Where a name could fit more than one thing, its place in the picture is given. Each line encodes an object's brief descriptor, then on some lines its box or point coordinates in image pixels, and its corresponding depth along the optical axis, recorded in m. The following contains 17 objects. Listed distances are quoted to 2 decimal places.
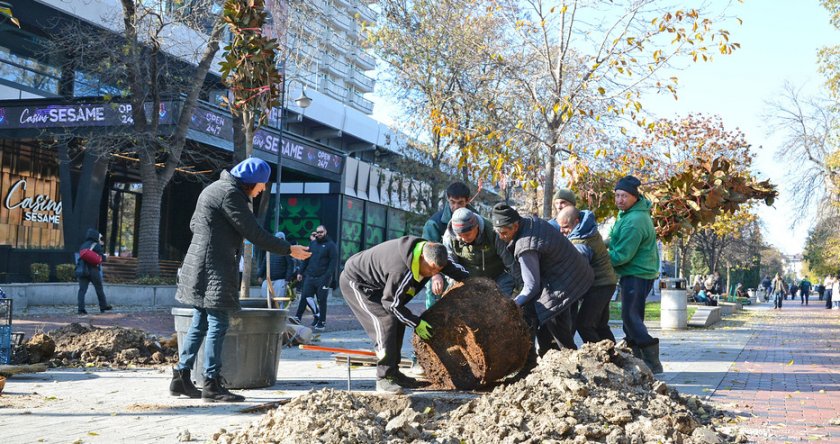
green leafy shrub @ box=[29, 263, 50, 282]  23.83
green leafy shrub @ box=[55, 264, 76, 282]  22.69
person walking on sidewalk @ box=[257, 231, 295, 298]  15.03
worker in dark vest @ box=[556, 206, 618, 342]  7.84
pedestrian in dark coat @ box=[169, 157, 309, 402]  6.49
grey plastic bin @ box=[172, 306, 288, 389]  7.19
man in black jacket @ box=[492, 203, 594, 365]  6.83
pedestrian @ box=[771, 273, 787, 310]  40.66
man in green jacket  8.07
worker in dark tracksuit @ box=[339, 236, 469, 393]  6.48
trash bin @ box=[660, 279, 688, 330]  17.92
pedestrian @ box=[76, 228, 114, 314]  16.12
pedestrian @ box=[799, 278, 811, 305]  50.06
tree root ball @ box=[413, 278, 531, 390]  6.73
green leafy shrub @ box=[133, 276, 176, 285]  21.30
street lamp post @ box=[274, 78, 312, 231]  26.42
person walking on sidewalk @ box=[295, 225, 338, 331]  14.64
